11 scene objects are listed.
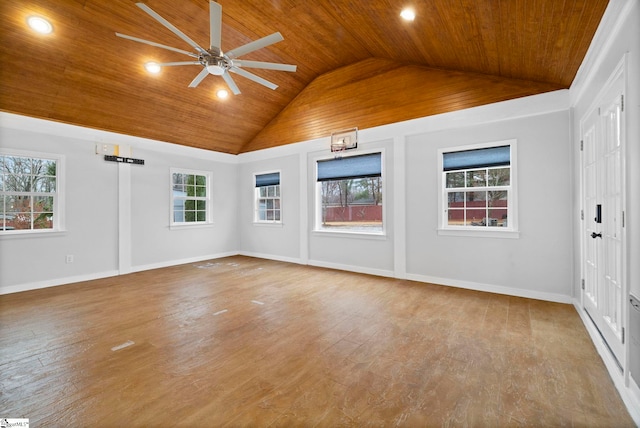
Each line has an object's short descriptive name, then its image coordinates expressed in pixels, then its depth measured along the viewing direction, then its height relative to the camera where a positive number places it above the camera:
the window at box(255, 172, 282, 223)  6.82 +0.39
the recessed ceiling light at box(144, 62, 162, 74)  4.35 +2.28
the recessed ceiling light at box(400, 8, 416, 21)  2.99 +2.14
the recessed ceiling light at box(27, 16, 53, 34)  3.33 +2.30
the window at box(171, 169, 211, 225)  6.36 +0.42
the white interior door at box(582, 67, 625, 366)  2.09 -0.04
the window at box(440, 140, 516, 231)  3.97 +0.36
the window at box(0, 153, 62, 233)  4.32 +0.38
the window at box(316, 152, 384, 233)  5.30 +0.39
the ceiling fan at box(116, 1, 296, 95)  2.58 +1.66
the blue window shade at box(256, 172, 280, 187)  6.73 +0.85
